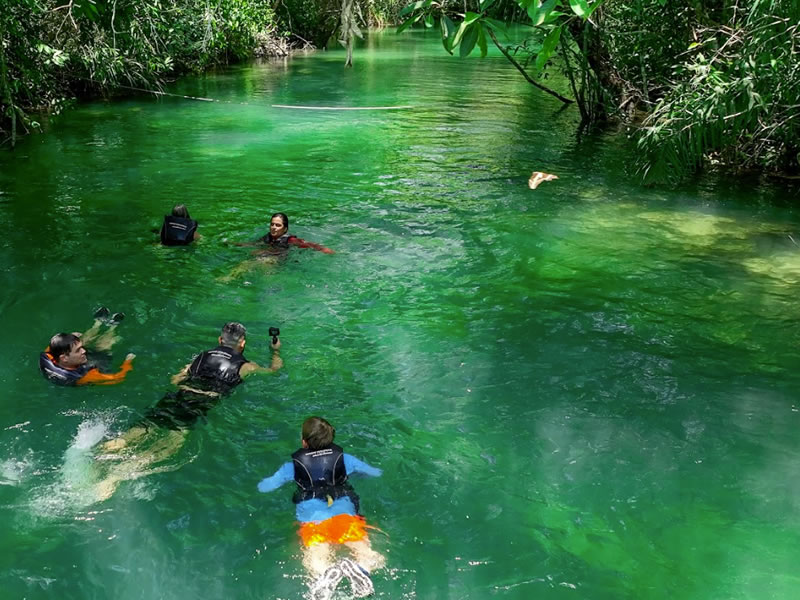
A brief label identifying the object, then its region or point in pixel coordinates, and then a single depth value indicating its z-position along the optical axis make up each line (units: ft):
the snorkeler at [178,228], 32.27
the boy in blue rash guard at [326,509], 14.55
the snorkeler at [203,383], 19.81
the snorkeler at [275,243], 31.09
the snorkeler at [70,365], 20.88
